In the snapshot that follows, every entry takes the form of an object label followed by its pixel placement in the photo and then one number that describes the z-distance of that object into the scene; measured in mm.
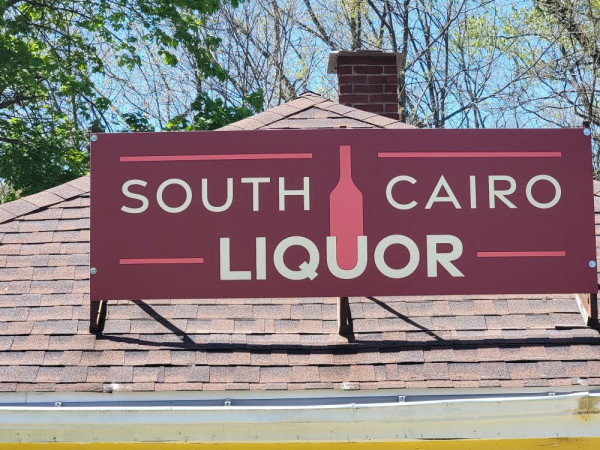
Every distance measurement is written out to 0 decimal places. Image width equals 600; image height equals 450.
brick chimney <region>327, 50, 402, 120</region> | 7648
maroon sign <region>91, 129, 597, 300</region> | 5125
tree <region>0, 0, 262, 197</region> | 14969
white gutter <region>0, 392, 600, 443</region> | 4383
